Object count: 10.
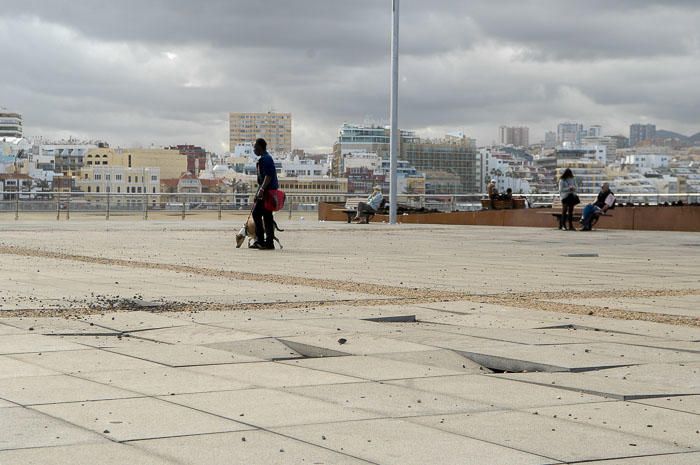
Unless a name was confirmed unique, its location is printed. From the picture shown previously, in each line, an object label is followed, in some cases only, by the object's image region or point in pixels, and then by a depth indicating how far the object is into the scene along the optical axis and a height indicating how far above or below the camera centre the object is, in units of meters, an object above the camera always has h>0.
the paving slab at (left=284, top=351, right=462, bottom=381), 6.73 -1.01
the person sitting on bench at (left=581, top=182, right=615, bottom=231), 29.84 -0.52
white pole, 36.91 +2.83
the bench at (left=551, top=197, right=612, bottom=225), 31.70 -0.70
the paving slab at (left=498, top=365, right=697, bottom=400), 6.14 -1.00
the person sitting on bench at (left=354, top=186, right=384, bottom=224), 37.69 -0.70
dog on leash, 19.84 -0.80
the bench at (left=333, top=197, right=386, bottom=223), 38.28 -0.79
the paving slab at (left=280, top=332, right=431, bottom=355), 7.68 -1.00
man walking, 19.06 -0.19
